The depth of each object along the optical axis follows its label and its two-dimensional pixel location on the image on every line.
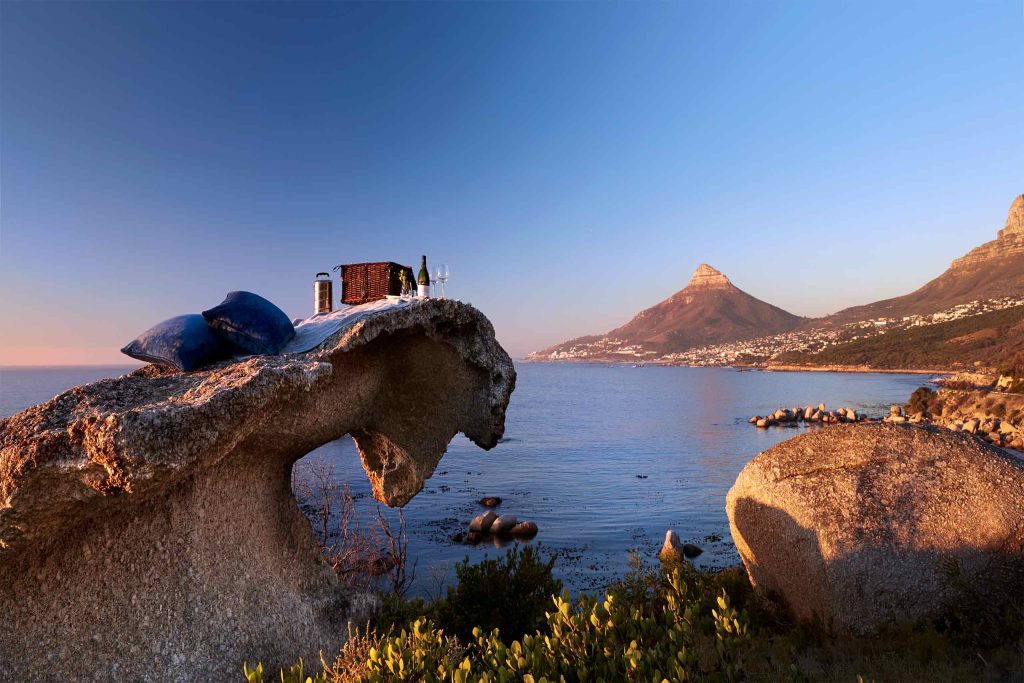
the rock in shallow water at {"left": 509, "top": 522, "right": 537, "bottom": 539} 23.89
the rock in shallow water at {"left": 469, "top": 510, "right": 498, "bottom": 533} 23.80
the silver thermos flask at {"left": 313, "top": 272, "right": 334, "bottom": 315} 7.54
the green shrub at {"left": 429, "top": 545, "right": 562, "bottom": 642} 8.14
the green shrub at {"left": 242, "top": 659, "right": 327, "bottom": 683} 3.68
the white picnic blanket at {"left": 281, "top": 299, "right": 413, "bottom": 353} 5.75
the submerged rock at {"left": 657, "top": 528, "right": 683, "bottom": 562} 18.26
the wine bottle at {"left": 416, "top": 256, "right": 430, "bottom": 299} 7.69
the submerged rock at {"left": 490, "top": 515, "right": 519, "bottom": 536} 23.84
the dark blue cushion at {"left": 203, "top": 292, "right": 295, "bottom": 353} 5.68
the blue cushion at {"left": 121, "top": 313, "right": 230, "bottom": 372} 5.40
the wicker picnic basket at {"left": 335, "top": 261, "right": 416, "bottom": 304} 7.30
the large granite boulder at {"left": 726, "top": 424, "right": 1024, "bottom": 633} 7.04
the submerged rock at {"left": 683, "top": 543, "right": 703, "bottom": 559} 20.77
